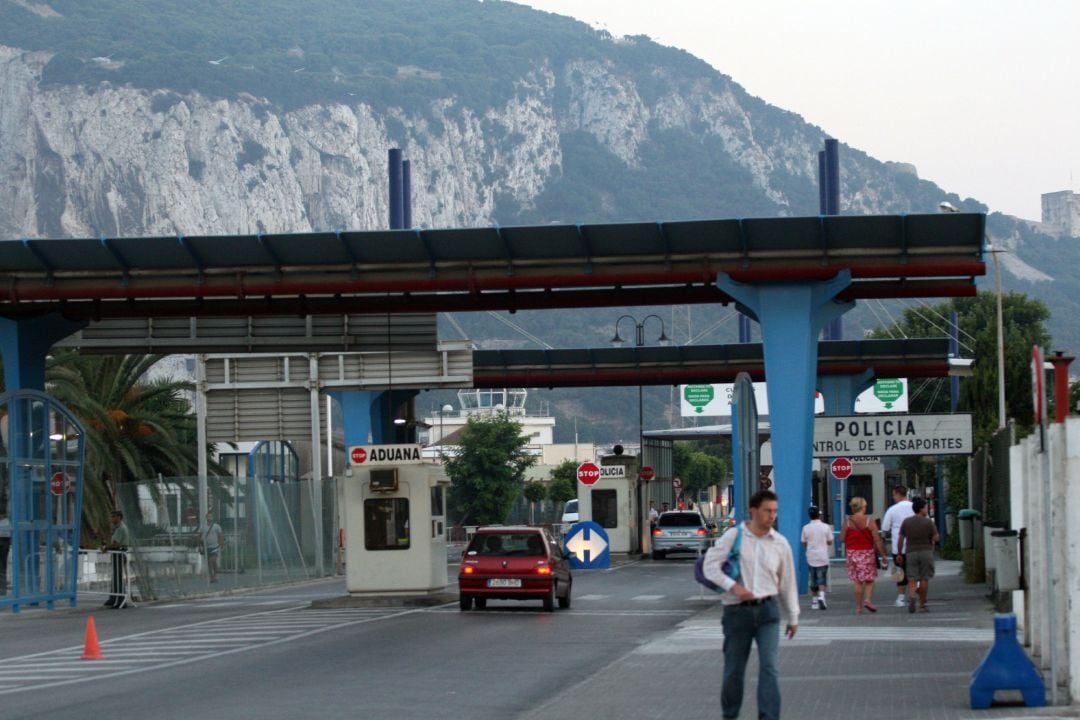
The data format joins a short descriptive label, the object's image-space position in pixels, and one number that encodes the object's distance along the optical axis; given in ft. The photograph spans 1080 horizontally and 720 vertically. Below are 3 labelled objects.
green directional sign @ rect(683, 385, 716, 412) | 321.73
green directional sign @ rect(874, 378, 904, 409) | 280.22
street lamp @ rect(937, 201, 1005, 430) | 159.95
